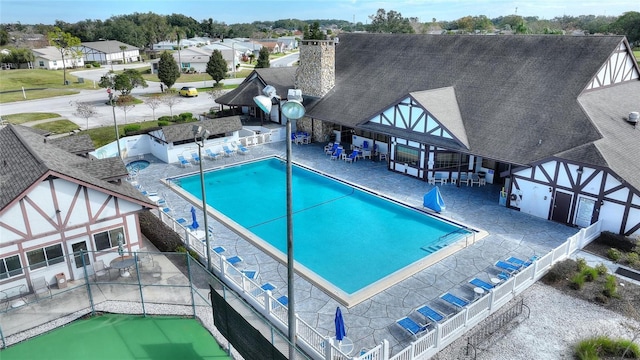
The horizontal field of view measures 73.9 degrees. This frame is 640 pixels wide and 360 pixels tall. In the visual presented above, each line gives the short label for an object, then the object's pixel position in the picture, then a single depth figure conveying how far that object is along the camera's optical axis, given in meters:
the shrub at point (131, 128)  32.07
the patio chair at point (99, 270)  15.32
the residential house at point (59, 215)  13.86
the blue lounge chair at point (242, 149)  29.39
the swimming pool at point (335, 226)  15.94
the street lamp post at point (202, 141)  13.79
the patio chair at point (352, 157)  27.64
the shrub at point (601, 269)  15.04
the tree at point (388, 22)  102.44
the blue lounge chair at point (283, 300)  13.57
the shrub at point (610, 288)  13.89
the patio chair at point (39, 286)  14.28
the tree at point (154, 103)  37.76
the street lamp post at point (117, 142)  24.06
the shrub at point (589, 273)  14.71
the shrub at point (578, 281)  14.40
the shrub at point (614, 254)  15.91
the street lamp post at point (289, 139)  7.43
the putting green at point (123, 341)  12.36
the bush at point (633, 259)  15.41
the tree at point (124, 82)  46.25
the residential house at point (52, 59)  76.88
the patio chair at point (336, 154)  28.30
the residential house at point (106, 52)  86.00
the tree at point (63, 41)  66.62
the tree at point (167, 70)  49.75
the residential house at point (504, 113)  18.22
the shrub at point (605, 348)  11.30
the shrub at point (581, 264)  15.08
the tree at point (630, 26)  80.44
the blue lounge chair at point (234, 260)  16.05
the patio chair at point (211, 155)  28.34
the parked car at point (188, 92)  50.66
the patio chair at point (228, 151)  28.81
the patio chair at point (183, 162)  26.80
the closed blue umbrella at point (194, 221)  18.75
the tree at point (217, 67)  53.28
